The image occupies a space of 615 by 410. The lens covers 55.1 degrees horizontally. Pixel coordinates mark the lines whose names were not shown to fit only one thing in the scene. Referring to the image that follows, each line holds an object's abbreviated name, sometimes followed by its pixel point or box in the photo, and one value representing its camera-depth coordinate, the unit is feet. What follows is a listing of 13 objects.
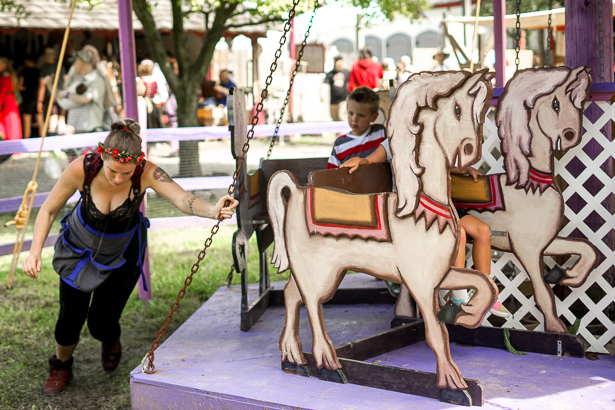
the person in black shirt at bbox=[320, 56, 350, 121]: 45.78
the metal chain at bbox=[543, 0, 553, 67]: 17.61
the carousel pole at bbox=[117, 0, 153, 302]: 15.12
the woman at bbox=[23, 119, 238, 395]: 9.93
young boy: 13.15
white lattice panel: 10.41
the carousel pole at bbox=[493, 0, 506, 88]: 17.96
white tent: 32.14
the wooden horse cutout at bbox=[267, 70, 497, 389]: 8.13
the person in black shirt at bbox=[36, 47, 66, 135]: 42.14
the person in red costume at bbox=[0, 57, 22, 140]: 33.65
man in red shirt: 39.91
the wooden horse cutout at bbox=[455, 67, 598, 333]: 10.05
